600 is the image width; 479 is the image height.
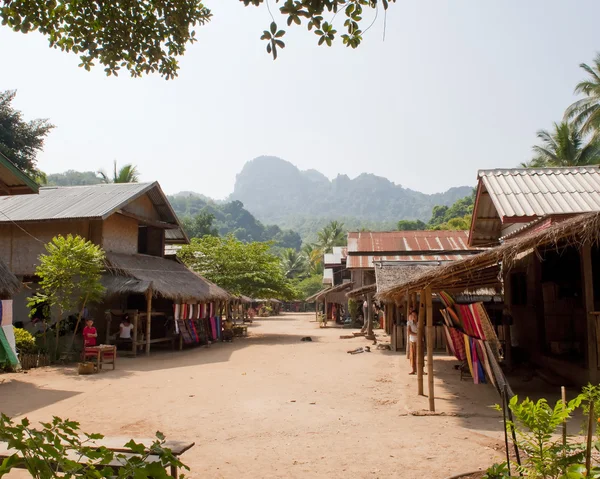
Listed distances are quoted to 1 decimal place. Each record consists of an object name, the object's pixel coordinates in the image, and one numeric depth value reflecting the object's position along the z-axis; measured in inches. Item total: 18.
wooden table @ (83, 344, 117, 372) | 498.1
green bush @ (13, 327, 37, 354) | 527.8
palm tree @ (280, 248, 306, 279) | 2511.1
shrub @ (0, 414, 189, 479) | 80.5
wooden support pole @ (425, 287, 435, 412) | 309.6
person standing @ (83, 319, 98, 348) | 531.8
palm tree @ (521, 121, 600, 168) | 1146.0
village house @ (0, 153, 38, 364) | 427.2
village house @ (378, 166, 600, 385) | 294.2
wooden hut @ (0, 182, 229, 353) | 643.5
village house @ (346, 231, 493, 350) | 775.1
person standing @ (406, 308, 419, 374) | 504.7
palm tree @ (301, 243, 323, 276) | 2335.1
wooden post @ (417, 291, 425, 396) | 356.5
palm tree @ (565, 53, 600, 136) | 1010.7
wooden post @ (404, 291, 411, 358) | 529.5
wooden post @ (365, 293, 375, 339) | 861.0
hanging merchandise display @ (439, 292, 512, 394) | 268.1
